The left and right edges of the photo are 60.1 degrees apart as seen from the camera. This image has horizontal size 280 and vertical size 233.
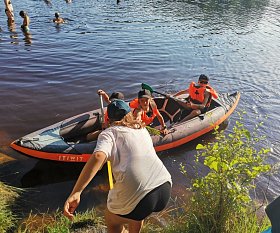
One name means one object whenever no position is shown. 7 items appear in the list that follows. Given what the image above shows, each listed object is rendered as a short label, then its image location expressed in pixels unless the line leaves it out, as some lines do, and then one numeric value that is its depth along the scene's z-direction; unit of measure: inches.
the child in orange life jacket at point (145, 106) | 193.3
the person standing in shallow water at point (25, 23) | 532.6
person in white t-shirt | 87.4
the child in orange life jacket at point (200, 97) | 279.4
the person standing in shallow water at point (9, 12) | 556.5
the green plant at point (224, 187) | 110.1
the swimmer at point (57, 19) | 626.8
